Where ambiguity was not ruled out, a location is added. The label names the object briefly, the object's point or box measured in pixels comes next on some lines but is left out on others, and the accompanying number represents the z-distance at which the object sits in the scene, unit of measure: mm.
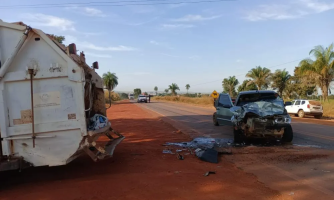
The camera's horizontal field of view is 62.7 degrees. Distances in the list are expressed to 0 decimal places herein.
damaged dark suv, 8695
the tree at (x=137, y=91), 160000
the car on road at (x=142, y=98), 61125
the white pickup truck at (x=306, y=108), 21938
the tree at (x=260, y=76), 49672
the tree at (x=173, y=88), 110875
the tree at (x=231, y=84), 68938
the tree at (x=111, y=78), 80262
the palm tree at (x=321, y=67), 30484
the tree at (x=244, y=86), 54125
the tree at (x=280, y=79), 49531
